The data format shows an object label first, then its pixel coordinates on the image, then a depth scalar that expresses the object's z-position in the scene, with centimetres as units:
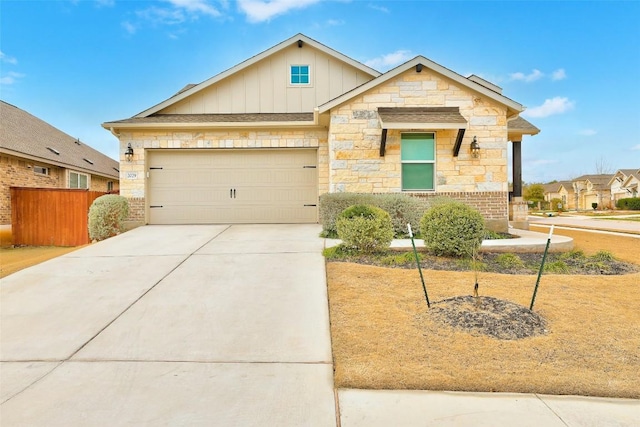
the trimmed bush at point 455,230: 704
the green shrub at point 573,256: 741
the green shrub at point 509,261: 679
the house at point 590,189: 4636
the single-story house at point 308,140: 1025
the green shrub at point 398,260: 675
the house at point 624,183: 4594
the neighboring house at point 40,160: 1252
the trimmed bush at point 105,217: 1009
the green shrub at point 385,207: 922
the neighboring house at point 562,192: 5861
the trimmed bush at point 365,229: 716
